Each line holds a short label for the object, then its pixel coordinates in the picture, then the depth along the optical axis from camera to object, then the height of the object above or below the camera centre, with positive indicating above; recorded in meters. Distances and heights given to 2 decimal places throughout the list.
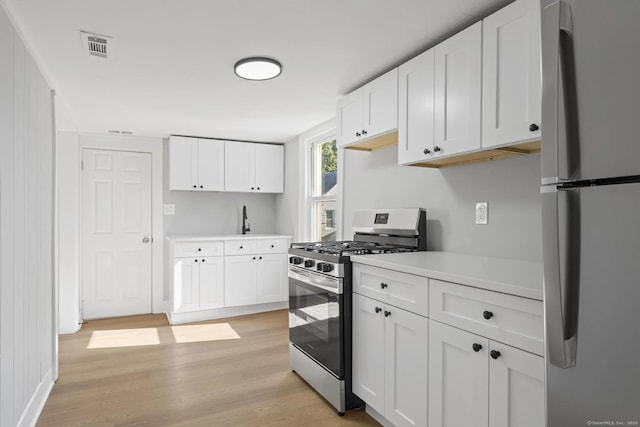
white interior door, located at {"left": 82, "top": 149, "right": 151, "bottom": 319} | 4.46 -0.20
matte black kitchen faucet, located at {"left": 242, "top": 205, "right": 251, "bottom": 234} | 5.07 -0.07
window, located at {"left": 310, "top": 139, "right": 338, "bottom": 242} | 4.21 +0.31
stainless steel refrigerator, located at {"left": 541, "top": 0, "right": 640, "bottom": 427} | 0.87 +0.02
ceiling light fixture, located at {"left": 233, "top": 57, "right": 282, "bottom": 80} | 2.45 +0.98
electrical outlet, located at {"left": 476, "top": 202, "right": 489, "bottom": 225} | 2.18 +0.02
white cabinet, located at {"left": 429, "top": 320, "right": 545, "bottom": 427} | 1.31 -0.63
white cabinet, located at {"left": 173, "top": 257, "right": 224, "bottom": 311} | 4.20 -0.75
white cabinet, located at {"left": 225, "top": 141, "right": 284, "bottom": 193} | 4.79 +0.63
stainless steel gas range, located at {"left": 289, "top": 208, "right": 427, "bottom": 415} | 2.30 -0.51
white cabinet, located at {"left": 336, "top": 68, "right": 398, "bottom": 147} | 2.48 +0.75
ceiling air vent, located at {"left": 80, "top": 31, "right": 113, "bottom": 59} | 2.11 +0.99
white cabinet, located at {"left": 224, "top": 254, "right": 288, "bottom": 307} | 4.46 -0.75
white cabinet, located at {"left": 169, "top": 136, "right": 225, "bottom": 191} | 4.52 +0.63
